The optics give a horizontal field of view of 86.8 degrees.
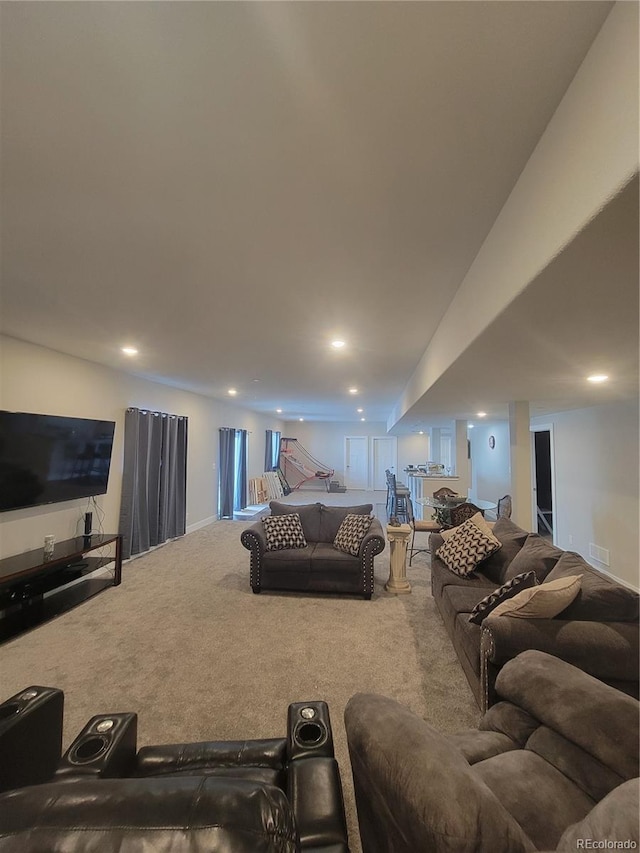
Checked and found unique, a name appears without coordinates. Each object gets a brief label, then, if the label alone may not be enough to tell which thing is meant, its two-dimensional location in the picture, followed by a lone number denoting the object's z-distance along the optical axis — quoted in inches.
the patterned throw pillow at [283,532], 143.5
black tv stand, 109.2
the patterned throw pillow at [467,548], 111.3
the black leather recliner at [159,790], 16.7
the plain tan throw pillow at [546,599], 64.9
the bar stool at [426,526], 163.6
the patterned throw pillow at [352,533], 139.3
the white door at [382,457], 470.3
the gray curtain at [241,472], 314.8
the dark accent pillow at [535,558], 82.9
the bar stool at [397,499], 267.1
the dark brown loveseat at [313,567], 134.6
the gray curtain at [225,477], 279.4
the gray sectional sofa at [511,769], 27.0
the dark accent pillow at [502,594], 75.2
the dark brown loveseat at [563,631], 53.5
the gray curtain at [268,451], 408.5
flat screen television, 115.6
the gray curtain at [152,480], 172.9
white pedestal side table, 140.3
